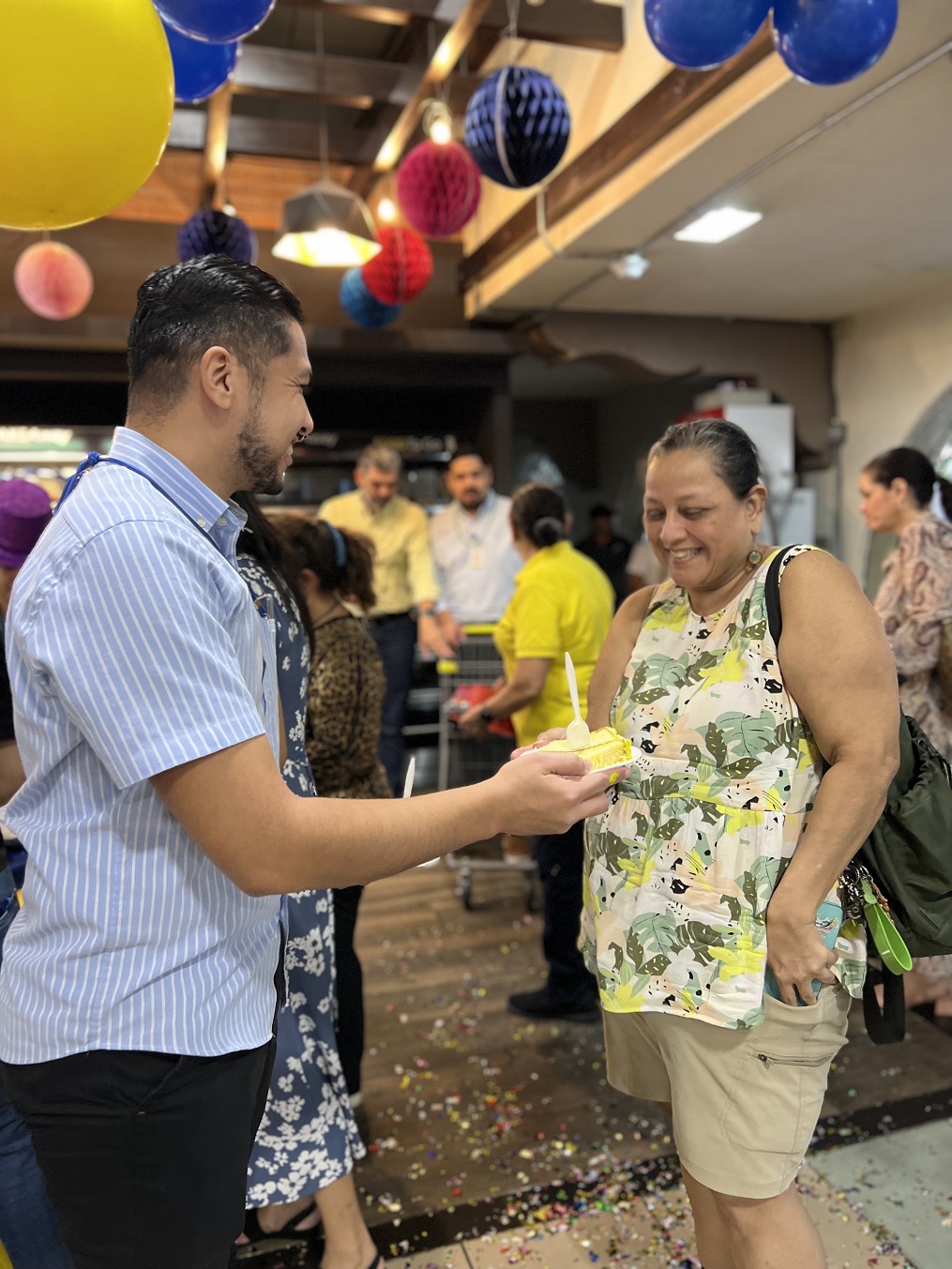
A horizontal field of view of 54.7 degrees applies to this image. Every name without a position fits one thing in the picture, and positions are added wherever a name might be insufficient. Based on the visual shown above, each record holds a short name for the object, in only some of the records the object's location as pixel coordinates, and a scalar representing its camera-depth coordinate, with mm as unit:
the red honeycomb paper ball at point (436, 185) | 2996
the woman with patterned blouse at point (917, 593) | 2830
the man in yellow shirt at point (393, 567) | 4816
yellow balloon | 1317
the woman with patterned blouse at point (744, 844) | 1334
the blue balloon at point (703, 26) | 2047
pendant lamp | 3270
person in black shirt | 7457
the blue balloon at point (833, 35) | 1973
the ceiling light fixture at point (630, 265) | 4082
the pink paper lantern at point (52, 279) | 3869
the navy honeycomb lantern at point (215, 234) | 3453
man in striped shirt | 874
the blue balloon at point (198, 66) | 2402
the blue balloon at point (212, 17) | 1947
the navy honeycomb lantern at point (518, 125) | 2494
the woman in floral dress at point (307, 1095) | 1812
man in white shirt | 4848
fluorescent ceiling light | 3684
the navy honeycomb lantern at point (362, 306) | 4305
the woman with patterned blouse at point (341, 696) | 2127
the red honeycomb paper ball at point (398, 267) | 3729
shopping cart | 3959
